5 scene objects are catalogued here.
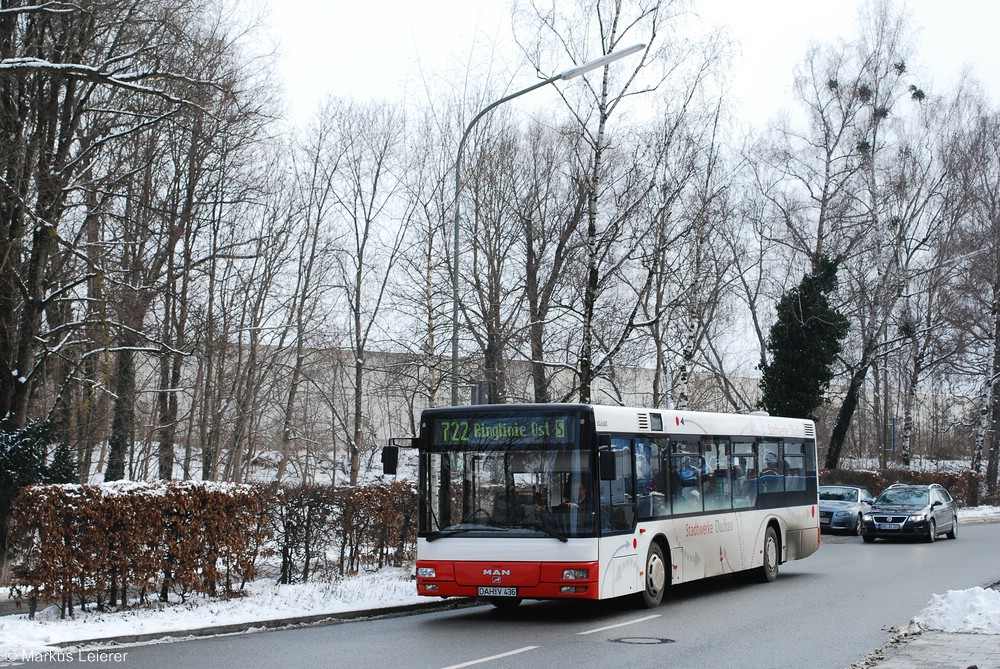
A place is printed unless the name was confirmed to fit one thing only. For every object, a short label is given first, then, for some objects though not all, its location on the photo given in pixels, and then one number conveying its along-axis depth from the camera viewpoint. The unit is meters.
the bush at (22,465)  17.91
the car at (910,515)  30.41
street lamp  20.22
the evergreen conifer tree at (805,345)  43.81
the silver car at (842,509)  33.81
